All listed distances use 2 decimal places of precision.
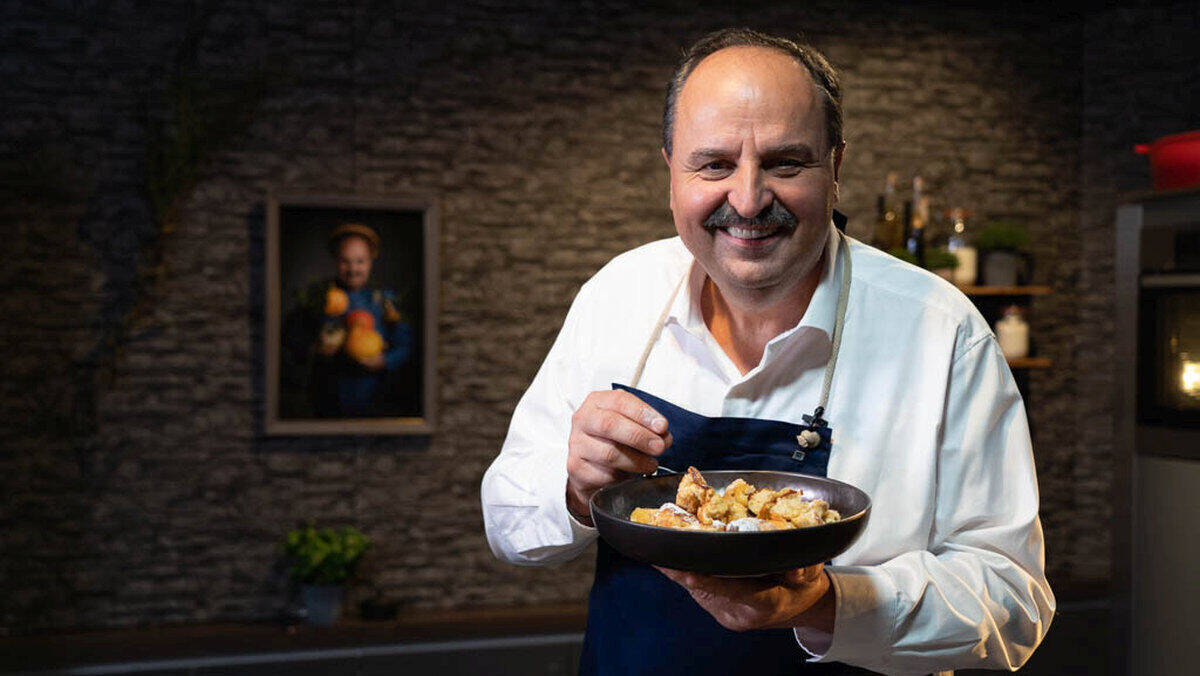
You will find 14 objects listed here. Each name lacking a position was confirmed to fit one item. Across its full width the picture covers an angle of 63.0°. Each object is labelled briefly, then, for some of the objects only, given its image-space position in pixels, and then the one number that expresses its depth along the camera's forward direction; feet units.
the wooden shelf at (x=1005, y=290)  14.32
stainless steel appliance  9.56
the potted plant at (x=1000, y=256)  14.33
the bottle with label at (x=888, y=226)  14.24
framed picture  12.76
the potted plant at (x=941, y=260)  13.96
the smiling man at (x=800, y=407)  3.69
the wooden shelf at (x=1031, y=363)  14.32
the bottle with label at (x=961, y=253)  14.32
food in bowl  3.18
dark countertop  11.38
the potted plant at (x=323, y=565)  12.38
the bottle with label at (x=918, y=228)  14.10
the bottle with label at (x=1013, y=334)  14.51
